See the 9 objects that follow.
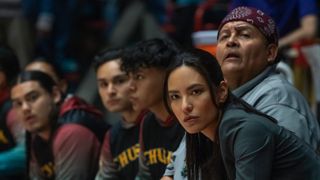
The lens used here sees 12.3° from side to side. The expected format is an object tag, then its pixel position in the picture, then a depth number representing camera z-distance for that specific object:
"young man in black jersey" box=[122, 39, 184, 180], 8.64
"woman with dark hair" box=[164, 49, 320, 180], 6.14
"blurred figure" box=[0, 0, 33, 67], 15.42
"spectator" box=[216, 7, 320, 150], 7.30
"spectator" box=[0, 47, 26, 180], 10.39
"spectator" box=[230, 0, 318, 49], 10.16
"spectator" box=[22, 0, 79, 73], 14.60
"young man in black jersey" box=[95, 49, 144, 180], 9.26
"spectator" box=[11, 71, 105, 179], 9.60
